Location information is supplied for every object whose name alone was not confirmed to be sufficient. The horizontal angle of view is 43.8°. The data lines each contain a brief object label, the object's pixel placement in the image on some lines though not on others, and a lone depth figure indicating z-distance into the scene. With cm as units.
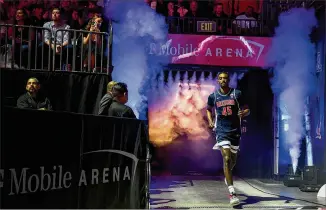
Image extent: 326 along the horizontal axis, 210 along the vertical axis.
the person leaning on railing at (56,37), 856
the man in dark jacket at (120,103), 649
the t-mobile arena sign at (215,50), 1255
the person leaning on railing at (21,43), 855
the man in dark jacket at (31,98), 729
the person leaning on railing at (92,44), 879
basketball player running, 709
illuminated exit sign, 1288
